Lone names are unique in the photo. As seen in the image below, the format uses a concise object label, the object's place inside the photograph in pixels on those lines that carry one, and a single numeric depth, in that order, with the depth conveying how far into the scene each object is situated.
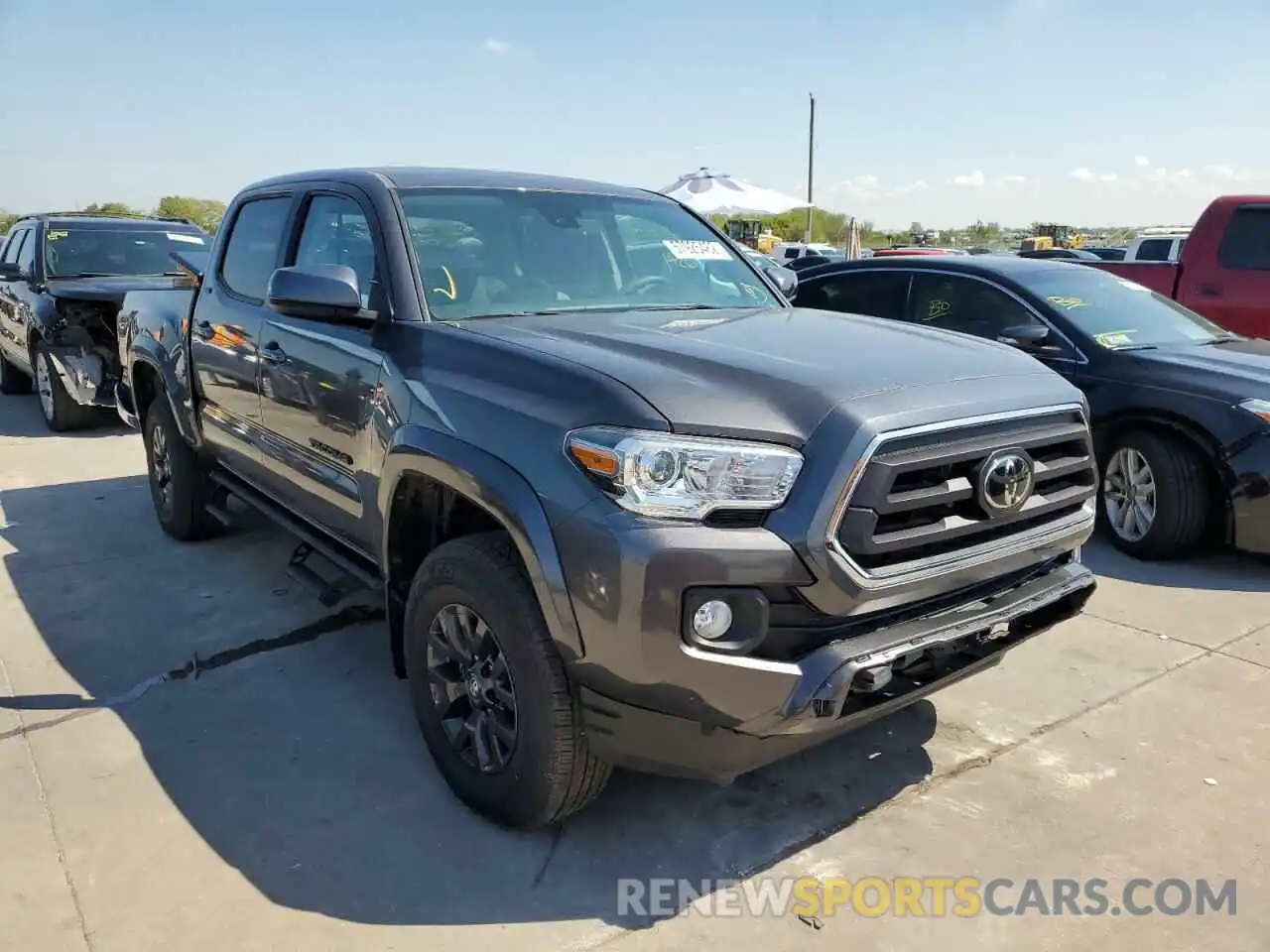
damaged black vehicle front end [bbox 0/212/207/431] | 8.36
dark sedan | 5.12
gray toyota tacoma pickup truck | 2.37
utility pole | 41.53
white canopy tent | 25.78
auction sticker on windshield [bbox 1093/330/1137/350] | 5.75
